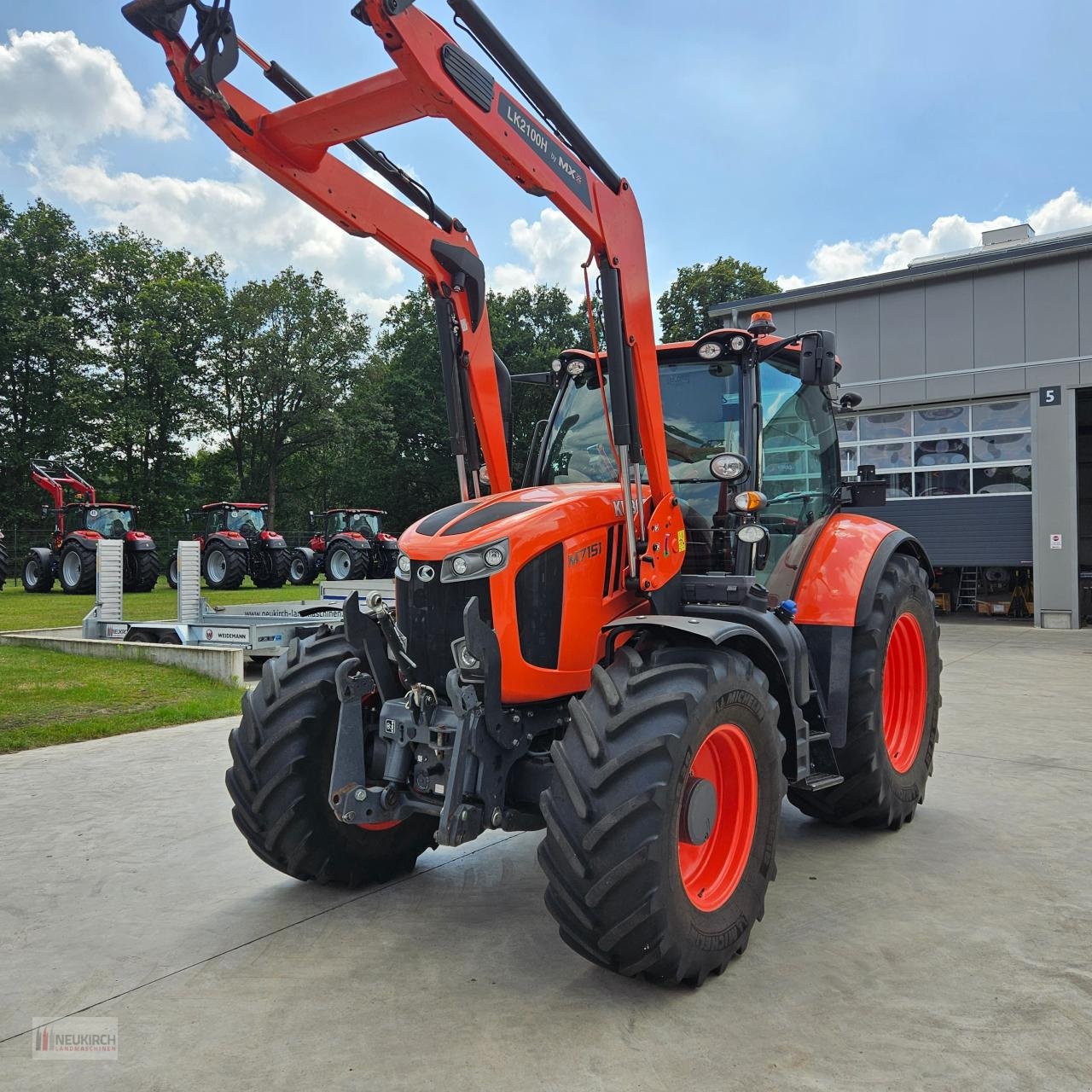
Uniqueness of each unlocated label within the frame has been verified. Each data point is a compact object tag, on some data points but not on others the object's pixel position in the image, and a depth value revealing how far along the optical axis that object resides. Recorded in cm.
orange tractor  283
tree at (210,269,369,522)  3809
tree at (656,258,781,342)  3984
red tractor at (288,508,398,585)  2269
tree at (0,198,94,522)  3366
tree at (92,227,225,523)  3566
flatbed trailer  973
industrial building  1620
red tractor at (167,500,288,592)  2281
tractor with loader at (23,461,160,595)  2108
